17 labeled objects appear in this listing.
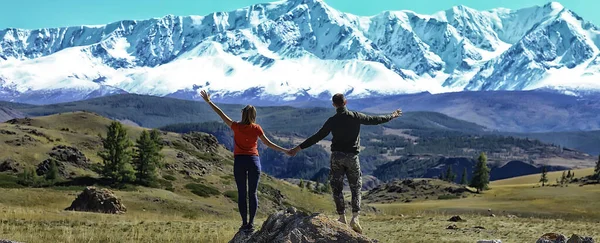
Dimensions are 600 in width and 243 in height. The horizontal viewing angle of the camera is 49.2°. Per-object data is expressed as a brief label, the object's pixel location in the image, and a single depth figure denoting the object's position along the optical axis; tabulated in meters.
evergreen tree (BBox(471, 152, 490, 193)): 171.95
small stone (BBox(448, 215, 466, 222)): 33.88
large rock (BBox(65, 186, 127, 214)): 44.31
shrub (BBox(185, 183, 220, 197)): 91.04
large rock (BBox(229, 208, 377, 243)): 15.77
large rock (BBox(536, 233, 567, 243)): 18.16
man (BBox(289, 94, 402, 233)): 19.39
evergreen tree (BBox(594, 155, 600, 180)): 184.62
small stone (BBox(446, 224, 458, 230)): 29.43
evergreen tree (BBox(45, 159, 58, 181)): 79.62
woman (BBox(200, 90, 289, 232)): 18.67
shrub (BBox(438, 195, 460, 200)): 173.26
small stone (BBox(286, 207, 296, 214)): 17.11
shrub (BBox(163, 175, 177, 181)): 97.21
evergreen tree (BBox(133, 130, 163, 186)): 90.19
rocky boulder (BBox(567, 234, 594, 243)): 17.61
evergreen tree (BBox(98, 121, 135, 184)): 85.62
